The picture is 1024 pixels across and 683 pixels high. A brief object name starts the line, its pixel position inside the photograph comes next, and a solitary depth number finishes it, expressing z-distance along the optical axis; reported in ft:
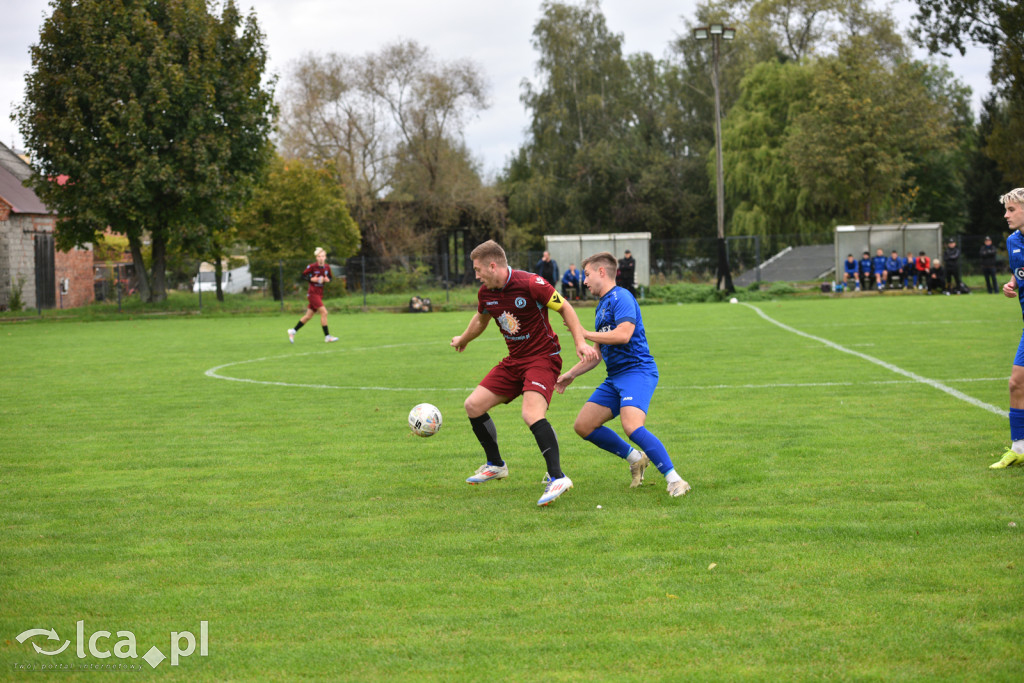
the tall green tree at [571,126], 182.19
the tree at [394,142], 165.99
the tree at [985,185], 168.55
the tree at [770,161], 163.12
